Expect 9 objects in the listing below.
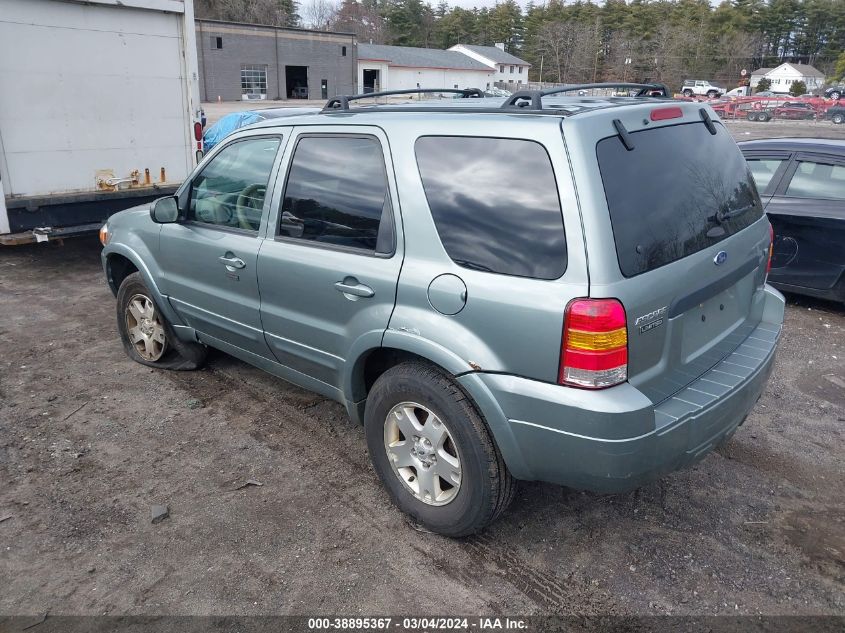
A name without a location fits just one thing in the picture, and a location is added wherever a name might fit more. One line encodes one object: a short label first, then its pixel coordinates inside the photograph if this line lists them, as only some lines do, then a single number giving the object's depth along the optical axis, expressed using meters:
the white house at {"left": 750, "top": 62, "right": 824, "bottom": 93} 82.69
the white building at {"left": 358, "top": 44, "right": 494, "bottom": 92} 67.62
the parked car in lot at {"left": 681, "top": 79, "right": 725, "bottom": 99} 61.61
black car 6.07
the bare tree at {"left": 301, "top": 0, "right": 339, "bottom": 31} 103.11
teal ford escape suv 2.52
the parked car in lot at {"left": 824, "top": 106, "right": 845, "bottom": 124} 37.31
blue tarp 11.06
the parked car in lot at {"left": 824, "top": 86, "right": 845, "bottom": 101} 49.74
